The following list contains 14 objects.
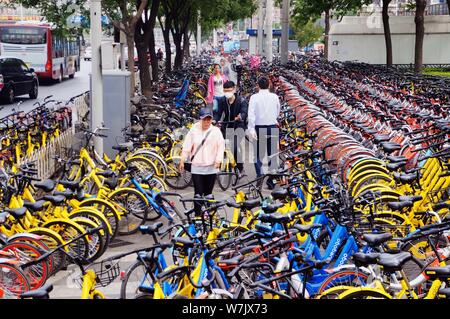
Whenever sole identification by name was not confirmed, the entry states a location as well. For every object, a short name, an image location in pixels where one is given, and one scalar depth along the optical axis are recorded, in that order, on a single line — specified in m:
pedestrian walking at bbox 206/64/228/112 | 15.48
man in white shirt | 10.81
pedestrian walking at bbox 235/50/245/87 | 23.98
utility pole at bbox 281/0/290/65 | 27.40
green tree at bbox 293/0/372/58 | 30.18
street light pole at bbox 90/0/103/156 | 11.24
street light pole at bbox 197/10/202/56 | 62.40
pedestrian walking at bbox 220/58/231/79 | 22.27
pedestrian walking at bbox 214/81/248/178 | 11.34
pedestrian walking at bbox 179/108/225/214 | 8.24
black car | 23.80
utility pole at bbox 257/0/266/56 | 40.36
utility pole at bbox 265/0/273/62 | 28.64
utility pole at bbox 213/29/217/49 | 95.21
